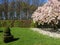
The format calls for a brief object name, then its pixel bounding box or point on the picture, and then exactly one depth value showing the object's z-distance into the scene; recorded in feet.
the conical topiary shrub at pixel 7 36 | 16.01
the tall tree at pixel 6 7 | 54.20
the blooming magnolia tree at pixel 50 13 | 20.81
